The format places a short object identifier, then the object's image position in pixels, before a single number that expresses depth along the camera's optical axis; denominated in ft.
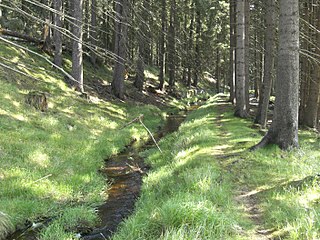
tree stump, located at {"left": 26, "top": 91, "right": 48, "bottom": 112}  45.50
